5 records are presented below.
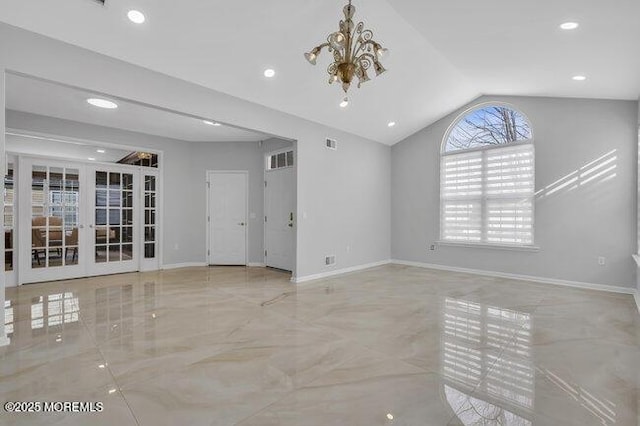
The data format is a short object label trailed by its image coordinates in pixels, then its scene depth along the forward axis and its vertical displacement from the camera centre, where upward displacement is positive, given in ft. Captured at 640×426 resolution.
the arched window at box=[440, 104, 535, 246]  19.53 +2.09
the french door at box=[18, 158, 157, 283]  17.78 -0.42
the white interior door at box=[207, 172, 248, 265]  24.22 -0.38
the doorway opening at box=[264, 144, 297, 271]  21.80 +0.25
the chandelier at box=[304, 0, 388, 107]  8.61 +4.18
